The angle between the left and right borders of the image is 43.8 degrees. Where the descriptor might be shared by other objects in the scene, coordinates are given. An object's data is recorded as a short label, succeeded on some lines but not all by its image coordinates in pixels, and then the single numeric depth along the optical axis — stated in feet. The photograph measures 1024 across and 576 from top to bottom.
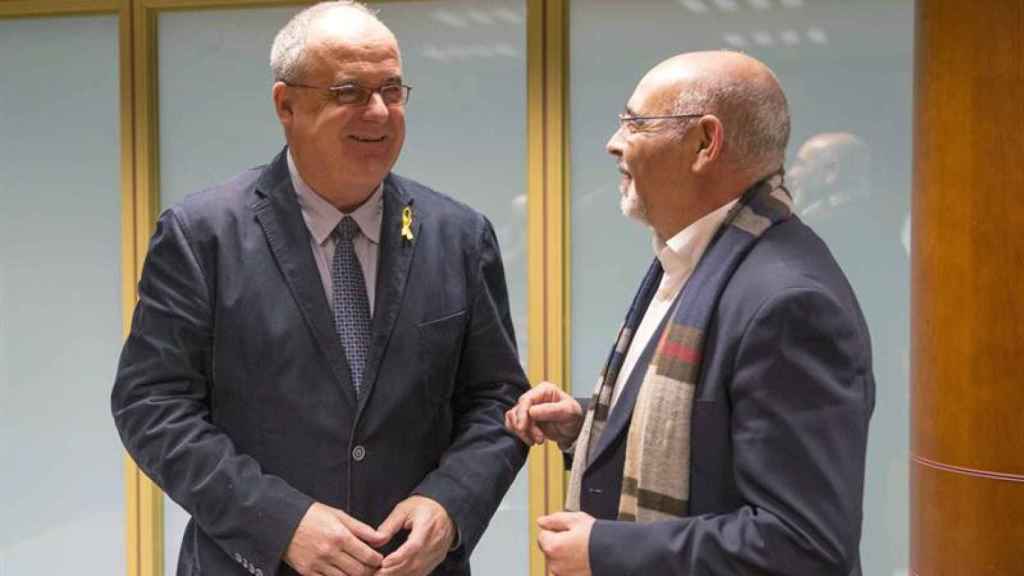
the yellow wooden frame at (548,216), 13.98
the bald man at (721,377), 5.33
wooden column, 9.33
